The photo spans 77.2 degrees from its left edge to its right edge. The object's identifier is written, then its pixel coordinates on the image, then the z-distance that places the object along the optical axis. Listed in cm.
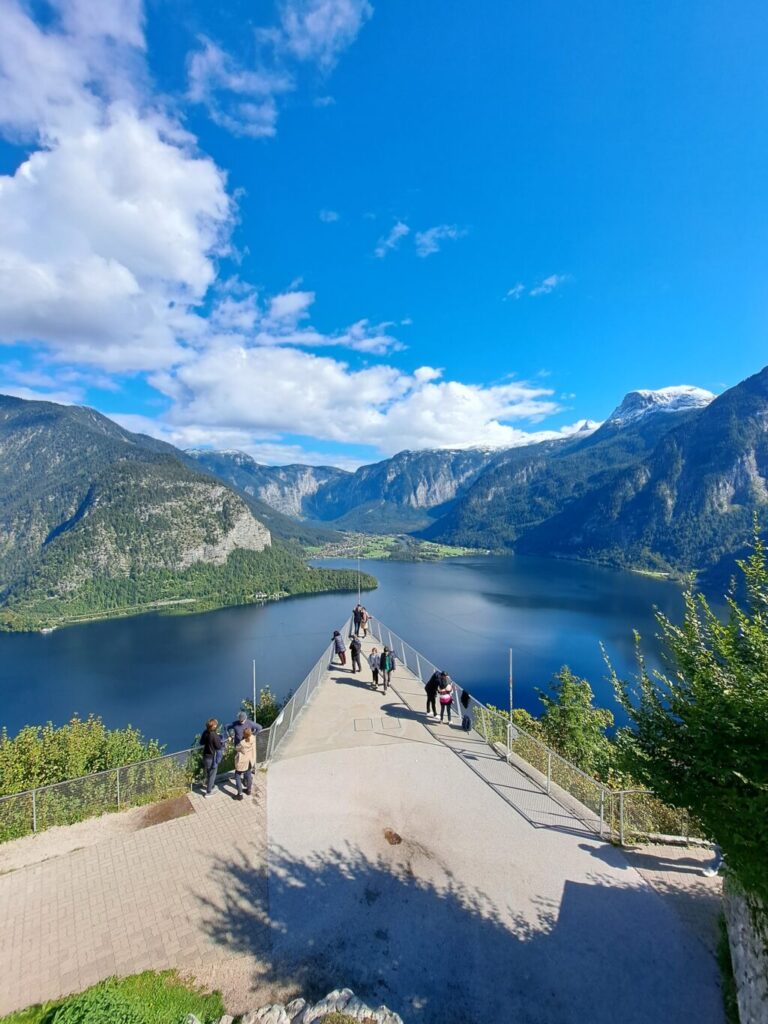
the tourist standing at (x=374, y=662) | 1540
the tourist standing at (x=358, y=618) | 2020
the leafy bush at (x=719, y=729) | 495
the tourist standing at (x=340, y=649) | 1755
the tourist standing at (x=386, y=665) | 1508
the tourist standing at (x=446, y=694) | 1282
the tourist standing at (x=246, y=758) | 967
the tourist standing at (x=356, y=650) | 1655
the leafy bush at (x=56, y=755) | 1341
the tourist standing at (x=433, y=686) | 1293
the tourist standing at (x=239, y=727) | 1015
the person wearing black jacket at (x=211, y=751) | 986
